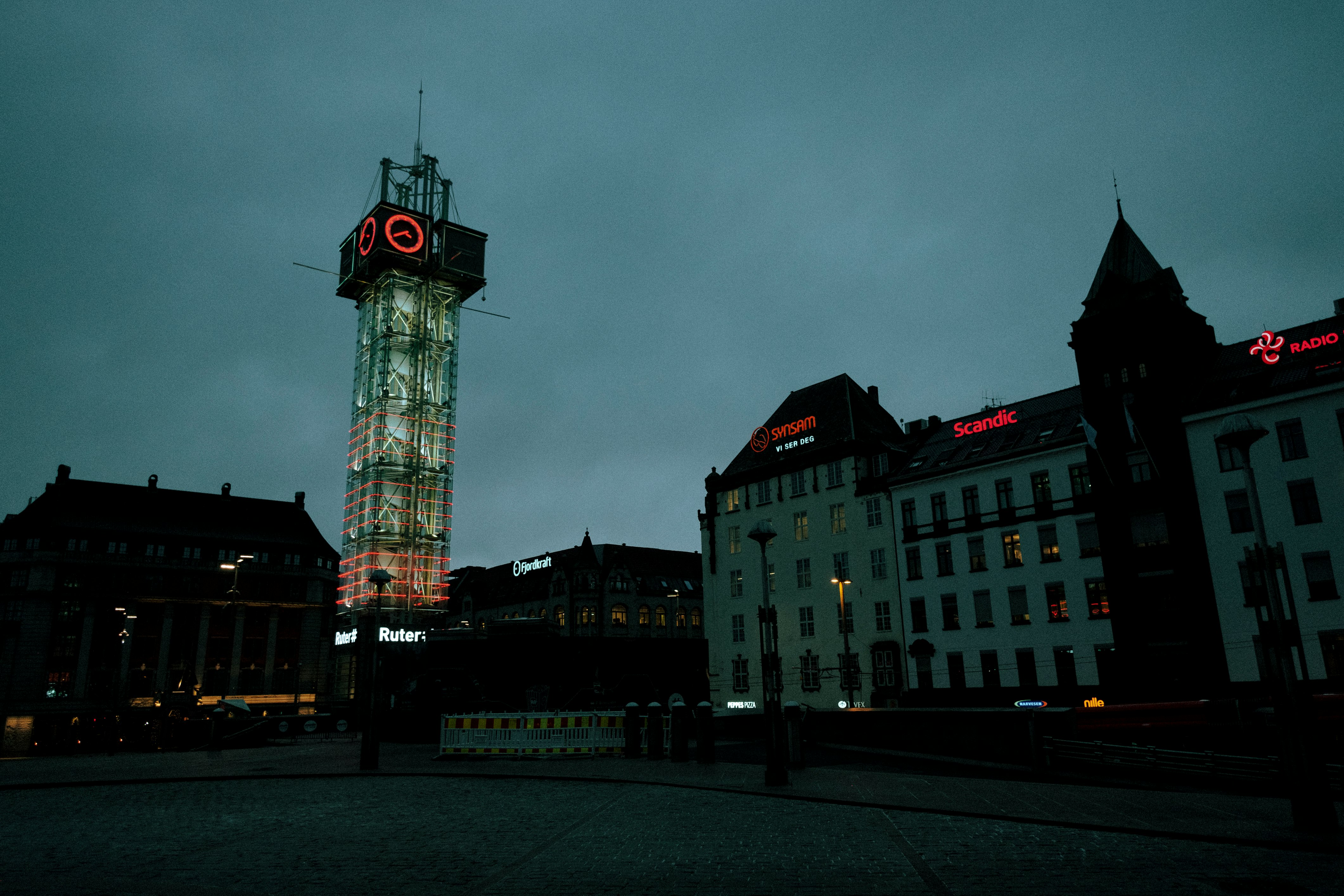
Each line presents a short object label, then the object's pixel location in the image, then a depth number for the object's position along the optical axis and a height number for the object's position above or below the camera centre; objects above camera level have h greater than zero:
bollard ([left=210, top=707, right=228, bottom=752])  36.38 -2.02
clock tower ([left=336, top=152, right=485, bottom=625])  95.12 +30.90
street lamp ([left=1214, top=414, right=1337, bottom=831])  11.84 -0.75
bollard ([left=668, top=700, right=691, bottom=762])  24.75 -1.93
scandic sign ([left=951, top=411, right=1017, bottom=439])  52.94 +14.36
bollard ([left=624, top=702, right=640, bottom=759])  26.14 -1.91
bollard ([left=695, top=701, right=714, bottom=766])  23.78 -1.90
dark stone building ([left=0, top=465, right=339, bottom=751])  87.81 +8.65
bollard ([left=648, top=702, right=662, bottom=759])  25.39 -1.91
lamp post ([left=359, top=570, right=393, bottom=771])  23.72 -1.47
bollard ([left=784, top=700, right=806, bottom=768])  21.94 -1.77
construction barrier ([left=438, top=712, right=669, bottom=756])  26.88 -1.95
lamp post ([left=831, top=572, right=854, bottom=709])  50.97 -0.70
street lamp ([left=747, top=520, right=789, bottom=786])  18.39 -0.92
